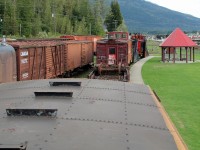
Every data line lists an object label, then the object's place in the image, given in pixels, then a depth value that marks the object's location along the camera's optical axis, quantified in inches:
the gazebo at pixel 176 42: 1653.5
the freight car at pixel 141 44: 1919.4
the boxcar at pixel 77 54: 1012.5
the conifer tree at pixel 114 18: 5408.5
